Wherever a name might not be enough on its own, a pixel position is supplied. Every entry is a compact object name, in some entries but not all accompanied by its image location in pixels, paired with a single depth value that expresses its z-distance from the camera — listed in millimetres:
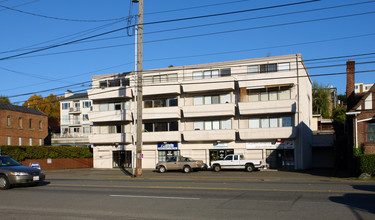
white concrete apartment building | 37031
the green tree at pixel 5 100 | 83075
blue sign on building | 42250
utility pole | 27953
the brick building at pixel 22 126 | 52562
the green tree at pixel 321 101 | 66938
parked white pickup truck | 34062
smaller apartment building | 76062
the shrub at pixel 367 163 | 24816
